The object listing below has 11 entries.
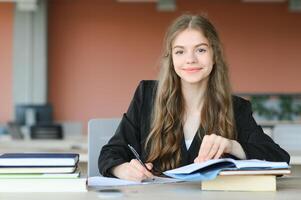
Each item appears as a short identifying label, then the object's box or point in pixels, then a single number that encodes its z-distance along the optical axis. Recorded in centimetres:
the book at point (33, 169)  181
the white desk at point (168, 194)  173
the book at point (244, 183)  180
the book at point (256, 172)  177
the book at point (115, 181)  192
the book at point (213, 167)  177
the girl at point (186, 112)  212
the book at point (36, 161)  182
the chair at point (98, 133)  254
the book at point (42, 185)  180
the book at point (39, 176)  181
